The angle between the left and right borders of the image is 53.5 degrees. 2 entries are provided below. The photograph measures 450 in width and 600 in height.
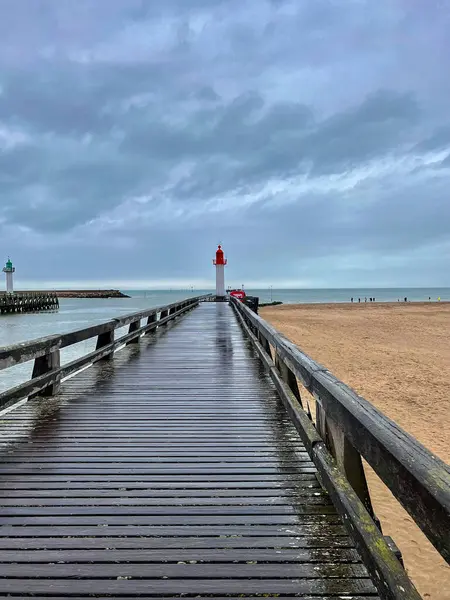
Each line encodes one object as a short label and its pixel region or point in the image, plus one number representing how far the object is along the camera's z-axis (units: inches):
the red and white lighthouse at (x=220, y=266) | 1288.1
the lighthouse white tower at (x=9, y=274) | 2541.8
